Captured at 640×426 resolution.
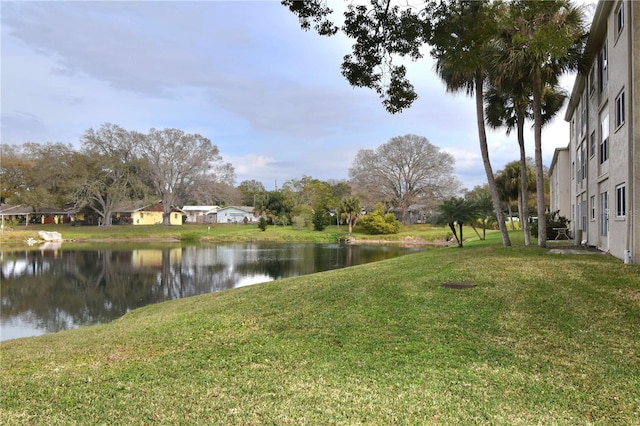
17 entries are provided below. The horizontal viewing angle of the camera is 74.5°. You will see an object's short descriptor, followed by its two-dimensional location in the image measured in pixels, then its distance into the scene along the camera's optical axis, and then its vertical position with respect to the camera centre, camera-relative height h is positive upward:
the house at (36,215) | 65.56 +1.13
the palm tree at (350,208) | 54.16 +1.96
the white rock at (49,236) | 49.09 -1.67
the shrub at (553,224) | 23.55 +0.01
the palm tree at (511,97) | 16.22 +5.83
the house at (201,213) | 82.38 +1.86
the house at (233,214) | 80.12 +1.64
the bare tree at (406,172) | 58.97 +7.27
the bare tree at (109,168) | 57.34 +7.48
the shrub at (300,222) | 58.96 +0.14
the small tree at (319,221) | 57.69 +0.29
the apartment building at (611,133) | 10.78 +3.03
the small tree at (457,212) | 22.80 +0.65
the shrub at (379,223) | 52.88 +0.04
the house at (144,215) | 66.56 +1.21
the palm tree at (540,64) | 14.79 +6.06
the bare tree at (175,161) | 57.97 +8.60
